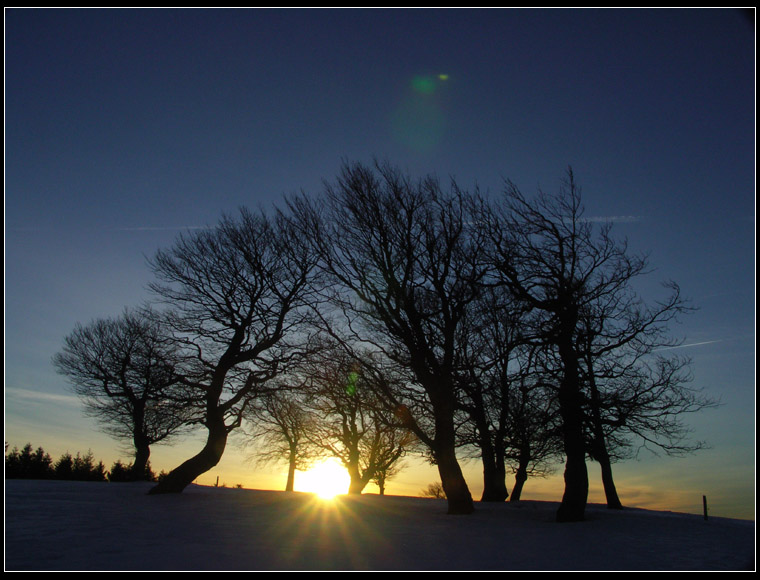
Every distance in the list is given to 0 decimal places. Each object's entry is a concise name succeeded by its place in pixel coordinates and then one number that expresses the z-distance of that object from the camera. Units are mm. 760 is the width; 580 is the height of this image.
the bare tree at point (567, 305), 14641
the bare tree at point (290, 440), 38375
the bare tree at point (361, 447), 39250
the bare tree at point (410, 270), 16641
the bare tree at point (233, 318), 20875
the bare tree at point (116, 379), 33844
